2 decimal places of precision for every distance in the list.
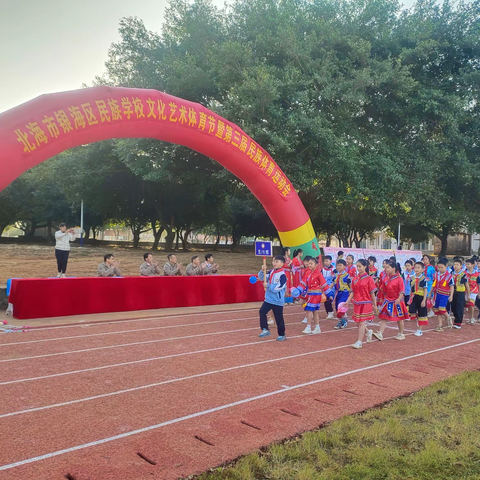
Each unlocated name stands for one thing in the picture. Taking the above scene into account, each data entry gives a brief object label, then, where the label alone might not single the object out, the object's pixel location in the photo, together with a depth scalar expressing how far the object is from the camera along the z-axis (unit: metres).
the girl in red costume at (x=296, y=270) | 10.28
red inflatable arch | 6.93
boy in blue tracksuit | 7.60
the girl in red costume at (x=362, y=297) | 7.43
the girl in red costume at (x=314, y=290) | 8.45
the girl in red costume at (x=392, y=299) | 8.03
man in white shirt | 10.92
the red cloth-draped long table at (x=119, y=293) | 9.10
